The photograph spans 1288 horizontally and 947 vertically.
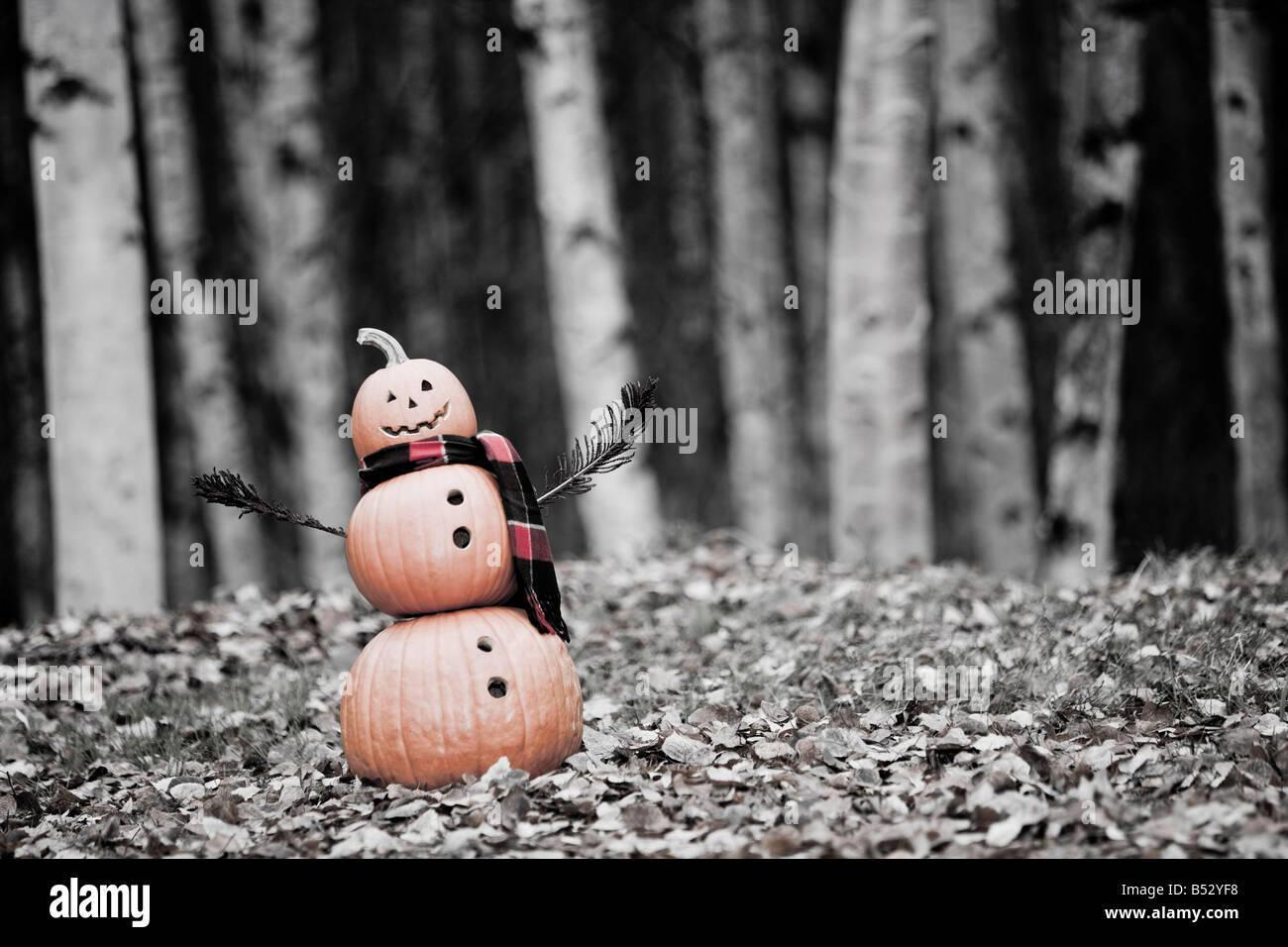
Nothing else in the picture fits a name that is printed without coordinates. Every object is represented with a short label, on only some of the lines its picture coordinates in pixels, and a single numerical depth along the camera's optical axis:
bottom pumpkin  3.87
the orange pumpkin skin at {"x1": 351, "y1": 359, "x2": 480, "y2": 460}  4.11
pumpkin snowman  3.89
